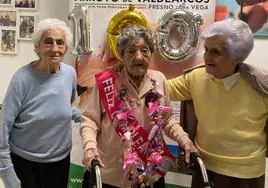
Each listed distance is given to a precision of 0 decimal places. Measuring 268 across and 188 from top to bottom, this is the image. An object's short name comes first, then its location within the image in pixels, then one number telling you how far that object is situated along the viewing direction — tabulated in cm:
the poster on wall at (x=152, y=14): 235
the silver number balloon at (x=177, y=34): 233
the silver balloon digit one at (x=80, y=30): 249
